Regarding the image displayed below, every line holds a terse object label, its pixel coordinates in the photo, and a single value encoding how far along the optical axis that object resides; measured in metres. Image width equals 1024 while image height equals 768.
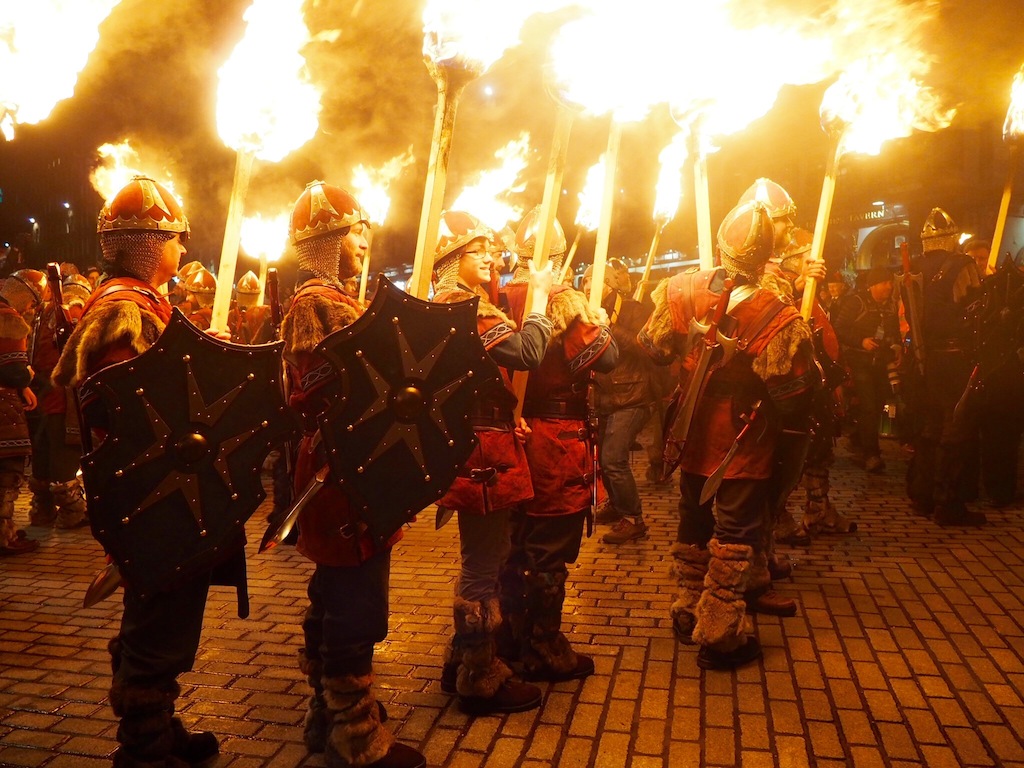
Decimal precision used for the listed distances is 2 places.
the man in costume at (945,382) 6.98
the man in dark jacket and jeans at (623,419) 6.72
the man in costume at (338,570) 2.97
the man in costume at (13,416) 6.41
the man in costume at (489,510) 3.55
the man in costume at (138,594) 2.89
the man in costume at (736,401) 3.97
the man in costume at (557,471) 3.89
